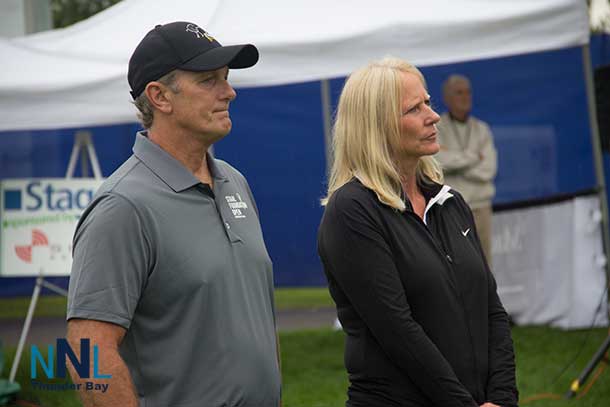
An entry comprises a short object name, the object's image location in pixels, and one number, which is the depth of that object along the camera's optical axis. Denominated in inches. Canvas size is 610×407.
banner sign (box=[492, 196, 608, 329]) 666.8
